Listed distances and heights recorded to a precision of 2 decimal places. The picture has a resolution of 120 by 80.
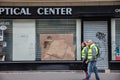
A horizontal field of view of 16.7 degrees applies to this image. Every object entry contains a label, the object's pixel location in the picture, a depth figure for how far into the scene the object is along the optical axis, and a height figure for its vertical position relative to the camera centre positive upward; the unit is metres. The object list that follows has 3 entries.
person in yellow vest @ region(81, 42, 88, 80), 17.20 -0.49
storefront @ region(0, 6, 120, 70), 21.83 +0.40
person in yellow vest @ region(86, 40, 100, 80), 16.88 -0.58
